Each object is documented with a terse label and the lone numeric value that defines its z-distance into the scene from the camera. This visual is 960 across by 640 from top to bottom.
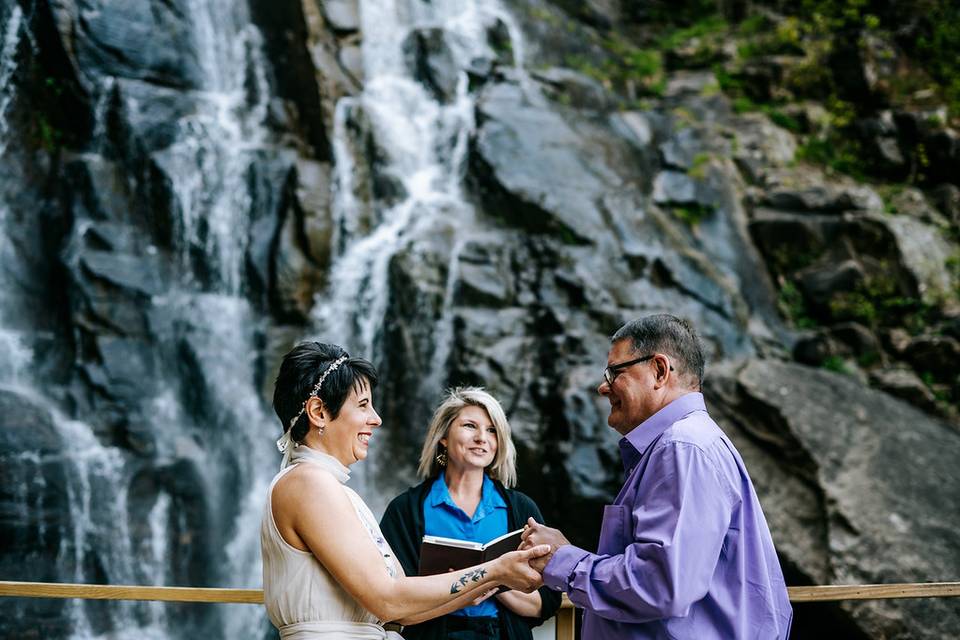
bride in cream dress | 2.34
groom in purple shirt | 2.12
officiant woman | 3.16
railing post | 3.29
